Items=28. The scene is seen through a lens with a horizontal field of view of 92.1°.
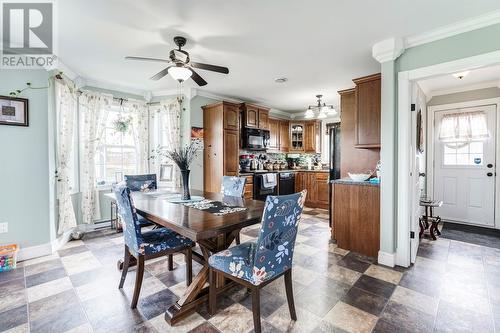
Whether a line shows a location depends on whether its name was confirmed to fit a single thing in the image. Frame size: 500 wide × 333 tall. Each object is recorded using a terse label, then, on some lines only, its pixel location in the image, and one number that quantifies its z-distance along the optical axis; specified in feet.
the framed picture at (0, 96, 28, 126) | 8.63
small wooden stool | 11.25
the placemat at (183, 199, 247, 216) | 6.46
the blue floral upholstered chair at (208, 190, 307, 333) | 4.81
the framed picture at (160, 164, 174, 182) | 13.97
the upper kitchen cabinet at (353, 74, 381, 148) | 9.48
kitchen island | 9.16
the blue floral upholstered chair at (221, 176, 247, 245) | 9.28
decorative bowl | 9.82
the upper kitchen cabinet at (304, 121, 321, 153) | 20.27
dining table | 5.09
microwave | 16.38
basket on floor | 8.27
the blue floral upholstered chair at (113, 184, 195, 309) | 6.11
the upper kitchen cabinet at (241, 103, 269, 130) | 16.15
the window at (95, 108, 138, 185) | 13.38
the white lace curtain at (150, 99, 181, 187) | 14.35
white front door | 12.89
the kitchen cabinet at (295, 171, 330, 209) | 18.06
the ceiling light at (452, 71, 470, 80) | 10.91
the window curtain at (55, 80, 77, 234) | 10.32
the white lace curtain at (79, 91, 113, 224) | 12.25
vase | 7.95
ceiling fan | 7.73
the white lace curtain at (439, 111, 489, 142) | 13.08
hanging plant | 13.64
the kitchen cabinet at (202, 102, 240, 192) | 14.55
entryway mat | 10.93
